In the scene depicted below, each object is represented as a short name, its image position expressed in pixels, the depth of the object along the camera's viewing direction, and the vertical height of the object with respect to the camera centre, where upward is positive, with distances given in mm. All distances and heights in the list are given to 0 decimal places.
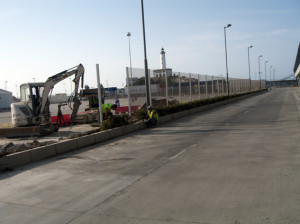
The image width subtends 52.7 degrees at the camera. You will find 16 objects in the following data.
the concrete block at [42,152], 9227 -1504
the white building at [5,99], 66000 +1661
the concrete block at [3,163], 8164 -1519
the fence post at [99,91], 15220 +537
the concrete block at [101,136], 12168 -1427
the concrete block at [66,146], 10227 -1482
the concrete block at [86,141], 11242 -1460
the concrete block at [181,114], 20606 -1176
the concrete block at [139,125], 15437 -1334
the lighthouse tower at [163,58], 134625 +18251
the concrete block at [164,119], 18044 -1266
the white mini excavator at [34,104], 16156 +78
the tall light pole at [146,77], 18062 +1320
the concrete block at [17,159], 8391 -1526
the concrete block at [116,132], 13236 -1398
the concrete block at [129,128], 14398 -1384
